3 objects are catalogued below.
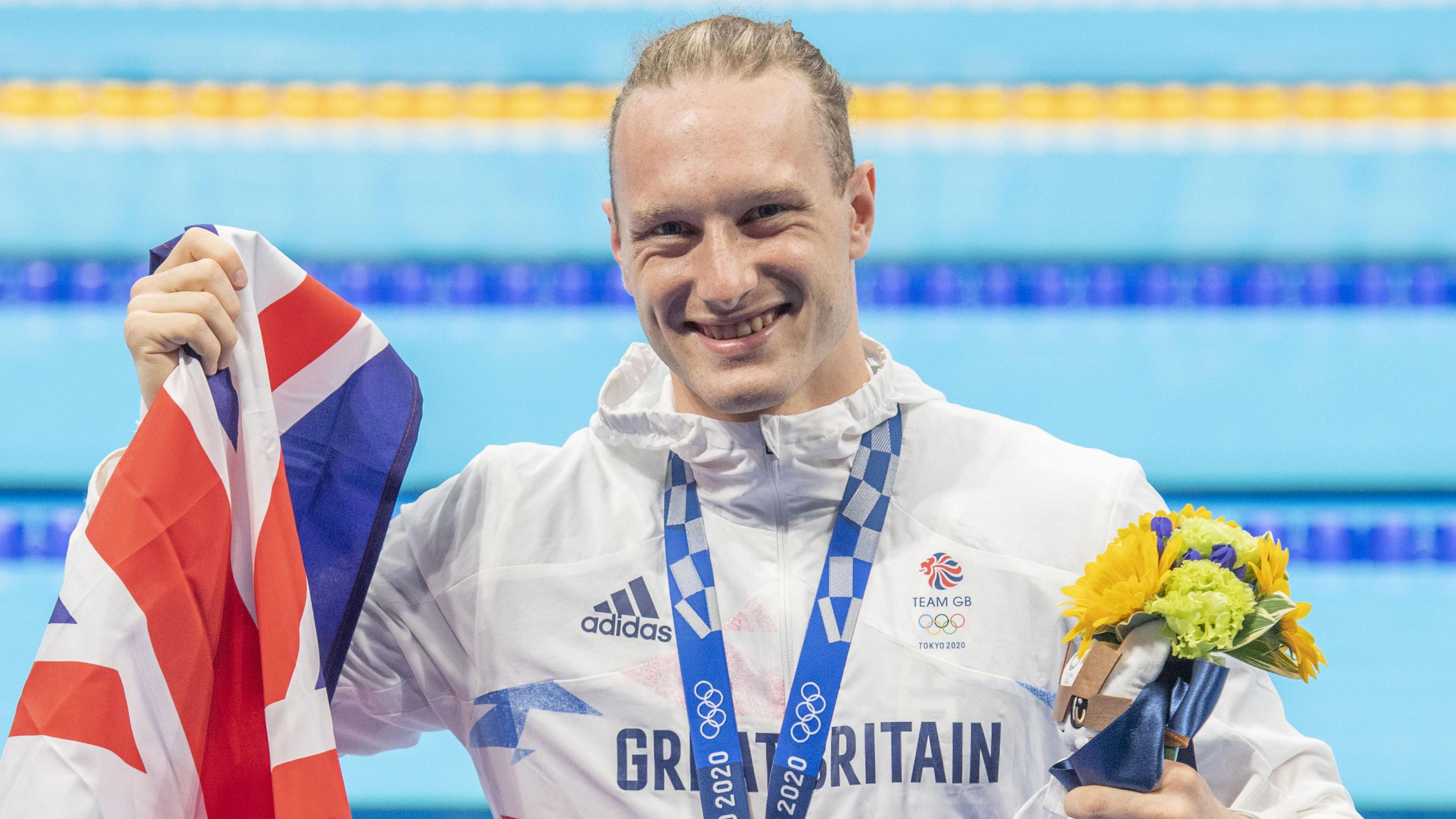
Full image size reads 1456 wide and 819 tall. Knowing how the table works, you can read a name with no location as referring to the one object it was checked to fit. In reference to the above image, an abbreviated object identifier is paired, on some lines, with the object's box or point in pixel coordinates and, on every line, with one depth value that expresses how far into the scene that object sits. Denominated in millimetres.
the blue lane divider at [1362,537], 7301
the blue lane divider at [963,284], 7590
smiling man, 3053
